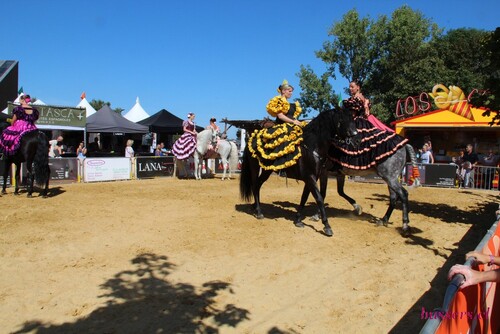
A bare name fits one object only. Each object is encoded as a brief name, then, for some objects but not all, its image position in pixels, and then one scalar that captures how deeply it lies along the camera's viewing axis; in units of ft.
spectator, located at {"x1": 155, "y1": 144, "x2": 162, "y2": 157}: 61.36
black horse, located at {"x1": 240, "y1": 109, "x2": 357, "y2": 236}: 21.36
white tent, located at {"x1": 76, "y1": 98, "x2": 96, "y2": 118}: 80.29
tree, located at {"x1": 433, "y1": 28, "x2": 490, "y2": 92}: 99.86
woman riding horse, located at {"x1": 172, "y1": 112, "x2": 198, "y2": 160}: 50.67
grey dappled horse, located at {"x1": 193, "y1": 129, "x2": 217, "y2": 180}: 50.62
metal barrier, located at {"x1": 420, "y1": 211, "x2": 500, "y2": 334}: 5.94
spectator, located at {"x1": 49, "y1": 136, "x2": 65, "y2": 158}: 49.44
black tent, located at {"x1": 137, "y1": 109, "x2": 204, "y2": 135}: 67.77
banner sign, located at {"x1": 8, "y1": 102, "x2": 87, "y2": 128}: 52.80
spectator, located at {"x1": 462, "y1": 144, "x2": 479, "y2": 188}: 49.76
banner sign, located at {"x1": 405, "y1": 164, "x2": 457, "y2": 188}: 49.90
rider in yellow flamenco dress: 22.84
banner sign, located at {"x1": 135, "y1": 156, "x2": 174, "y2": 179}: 51.67
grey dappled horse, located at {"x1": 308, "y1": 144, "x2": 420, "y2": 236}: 22.19
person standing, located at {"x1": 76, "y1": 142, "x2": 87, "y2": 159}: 53.06
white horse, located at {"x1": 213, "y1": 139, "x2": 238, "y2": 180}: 52.37
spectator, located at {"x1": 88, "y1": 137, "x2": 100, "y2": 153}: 71.10
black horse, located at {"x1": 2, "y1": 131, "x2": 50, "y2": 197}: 31.68
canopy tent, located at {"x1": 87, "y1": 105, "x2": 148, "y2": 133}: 59.88
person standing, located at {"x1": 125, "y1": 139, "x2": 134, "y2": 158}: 57.11
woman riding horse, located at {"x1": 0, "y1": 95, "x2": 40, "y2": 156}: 31.45
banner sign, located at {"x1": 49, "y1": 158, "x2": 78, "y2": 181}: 44.27
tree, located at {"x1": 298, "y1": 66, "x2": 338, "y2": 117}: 109.09
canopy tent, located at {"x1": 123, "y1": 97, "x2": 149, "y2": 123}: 89.76
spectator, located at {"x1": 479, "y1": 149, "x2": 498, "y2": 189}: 48.98
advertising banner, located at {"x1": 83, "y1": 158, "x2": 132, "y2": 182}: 46.50
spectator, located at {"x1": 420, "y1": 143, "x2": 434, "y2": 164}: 55.01
